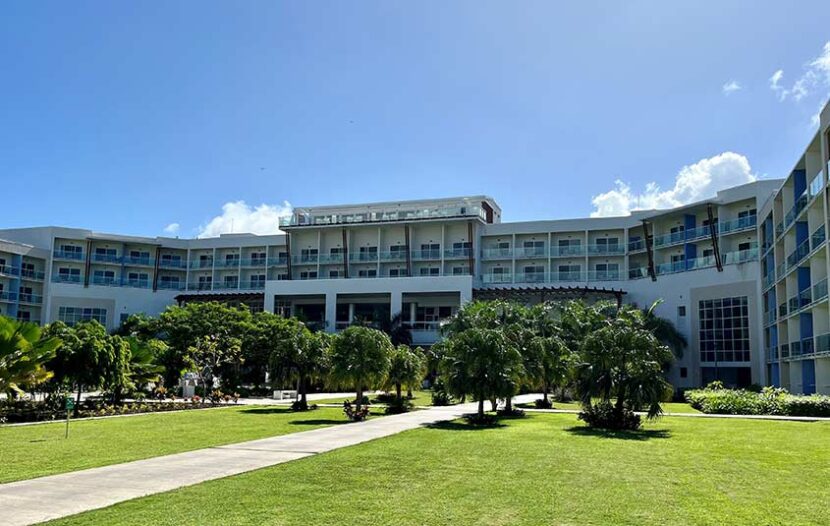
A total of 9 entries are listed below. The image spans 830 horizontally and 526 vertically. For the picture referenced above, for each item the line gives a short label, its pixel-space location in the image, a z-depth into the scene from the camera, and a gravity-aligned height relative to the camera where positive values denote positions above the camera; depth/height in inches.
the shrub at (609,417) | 909.8 -78.0
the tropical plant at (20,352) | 824.9 -8.6
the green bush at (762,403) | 1162.0 -74.1
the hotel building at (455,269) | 2044.8 +325.9
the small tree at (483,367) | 1003.3 -17.5
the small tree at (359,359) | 1115.9 -10.6
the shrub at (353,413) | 1074.1 -92.9
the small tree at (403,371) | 1272.1 -32.6
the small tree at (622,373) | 903.7 -20.4
